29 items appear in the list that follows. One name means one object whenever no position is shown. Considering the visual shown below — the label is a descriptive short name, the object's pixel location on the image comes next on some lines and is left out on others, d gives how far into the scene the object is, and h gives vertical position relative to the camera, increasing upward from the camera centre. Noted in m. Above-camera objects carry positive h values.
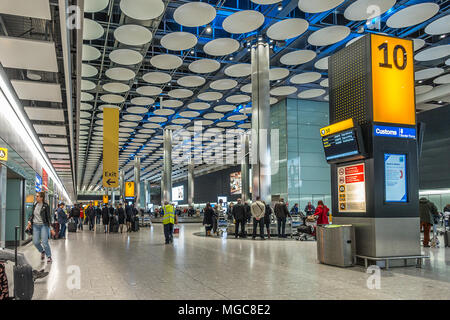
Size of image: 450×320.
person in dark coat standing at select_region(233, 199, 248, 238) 15.84 -0.95
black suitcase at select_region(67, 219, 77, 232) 21.89 -1.84
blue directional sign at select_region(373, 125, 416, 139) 7.69 +1.14
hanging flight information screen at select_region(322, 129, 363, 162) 7.76 +0.91
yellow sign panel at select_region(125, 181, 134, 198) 27.85 +0.19
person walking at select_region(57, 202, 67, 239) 17.08 -1.18
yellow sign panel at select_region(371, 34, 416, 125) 7.77 +2.18
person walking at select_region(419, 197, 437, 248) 11.75 -0.82
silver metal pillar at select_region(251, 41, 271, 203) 16.66 +2.85
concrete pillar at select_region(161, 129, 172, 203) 33.94 +2.42
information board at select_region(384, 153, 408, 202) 7.69 +0.23
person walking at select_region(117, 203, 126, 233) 21.42 -1.24
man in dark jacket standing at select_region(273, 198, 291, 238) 15.21 -0.90
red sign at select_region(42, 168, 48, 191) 22.98 +0.74
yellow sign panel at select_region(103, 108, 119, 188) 18.70 +1.63
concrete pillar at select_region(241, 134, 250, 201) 34.72 +2.89
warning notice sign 7.90 +0.05
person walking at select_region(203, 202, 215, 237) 17.53 -1.17
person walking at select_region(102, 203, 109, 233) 21.75 -1.25
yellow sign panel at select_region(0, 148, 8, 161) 10.70 +1.08
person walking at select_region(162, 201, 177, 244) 13.58 -0.94
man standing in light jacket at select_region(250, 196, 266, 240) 14.84 -0.82
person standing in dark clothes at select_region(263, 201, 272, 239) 15.25 -1.08
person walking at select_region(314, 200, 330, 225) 13.14 -0.79
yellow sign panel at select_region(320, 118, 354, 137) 7.96 +1.33
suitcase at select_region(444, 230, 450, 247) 11.96 -1.48
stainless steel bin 7.63 -1.08
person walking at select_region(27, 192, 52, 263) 8.71 -0.63
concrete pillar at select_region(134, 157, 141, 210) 46.94 +0.62
